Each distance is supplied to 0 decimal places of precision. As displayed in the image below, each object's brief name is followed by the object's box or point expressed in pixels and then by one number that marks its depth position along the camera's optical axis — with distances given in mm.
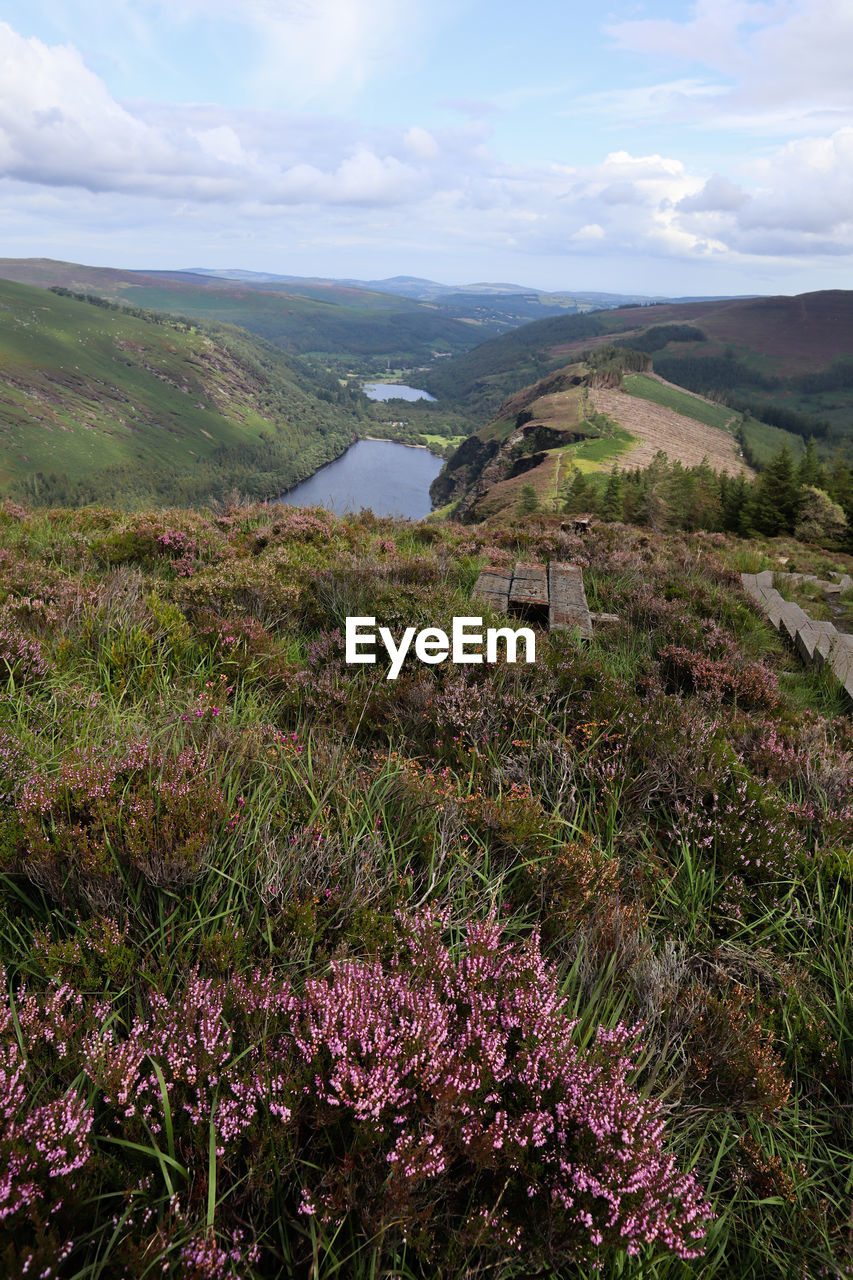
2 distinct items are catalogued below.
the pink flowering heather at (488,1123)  1374
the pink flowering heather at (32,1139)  1191
